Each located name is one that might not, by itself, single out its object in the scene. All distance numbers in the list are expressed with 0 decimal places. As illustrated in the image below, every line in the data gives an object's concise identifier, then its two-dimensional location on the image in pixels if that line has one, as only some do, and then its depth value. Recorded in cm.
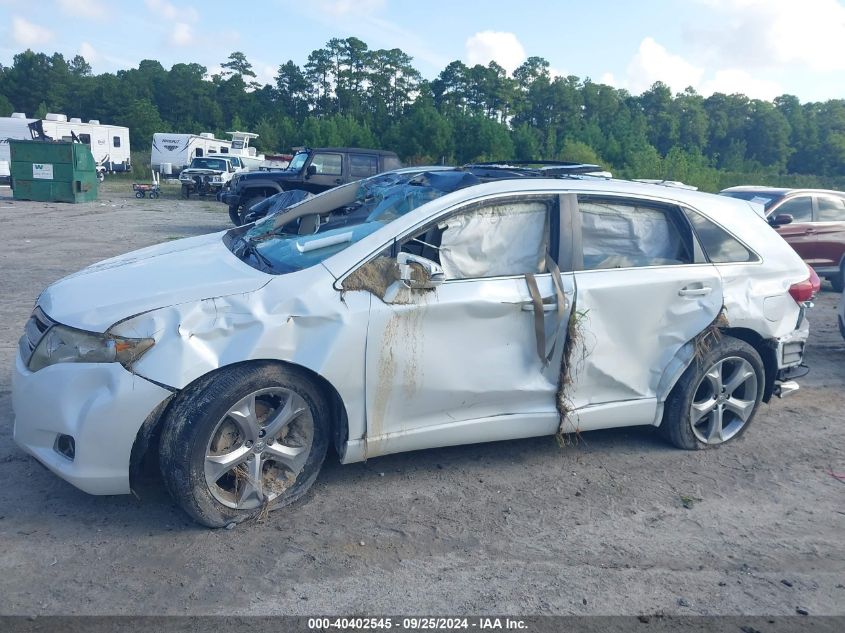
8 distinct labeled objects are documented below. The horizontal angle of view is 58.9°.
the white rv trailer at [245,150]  4172
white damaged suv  352
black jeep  1723
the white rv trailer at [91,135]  3769
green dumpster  2514
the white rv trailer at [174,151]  4522
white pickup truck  3244
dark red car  1186
